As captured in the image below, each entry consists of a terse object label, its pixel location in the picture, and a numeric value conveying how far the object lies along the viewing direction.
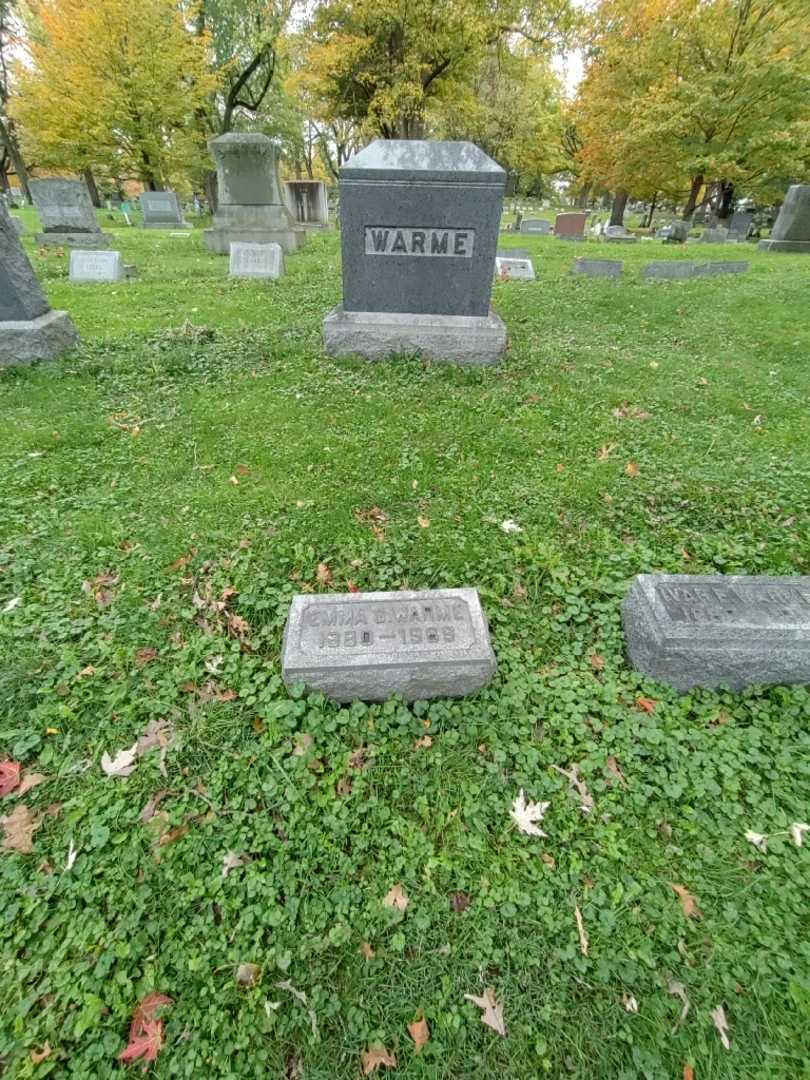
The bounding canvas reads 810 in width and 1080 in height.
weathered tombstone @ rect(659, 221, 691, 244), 19.97
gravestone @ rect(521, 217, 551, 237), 24.35
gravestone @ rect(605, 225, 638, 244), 20.14
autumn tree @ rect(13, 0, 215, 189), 17.67
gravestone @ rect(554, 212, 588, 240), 20.83
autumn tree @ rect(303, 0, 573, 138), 16.73
